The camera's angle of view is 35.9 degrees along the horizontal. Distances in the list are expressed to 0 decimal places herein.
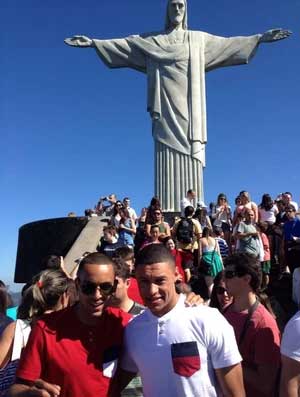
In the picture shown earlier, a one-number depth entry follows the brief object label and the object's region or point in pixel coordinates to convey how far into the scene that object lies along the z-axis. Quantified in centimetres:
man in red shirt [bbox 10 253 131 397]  204
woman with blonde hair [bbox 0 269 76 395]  245
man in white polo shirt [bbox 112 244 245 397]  202
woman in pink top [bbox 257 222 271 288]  773
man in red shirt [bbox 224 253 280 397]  247
